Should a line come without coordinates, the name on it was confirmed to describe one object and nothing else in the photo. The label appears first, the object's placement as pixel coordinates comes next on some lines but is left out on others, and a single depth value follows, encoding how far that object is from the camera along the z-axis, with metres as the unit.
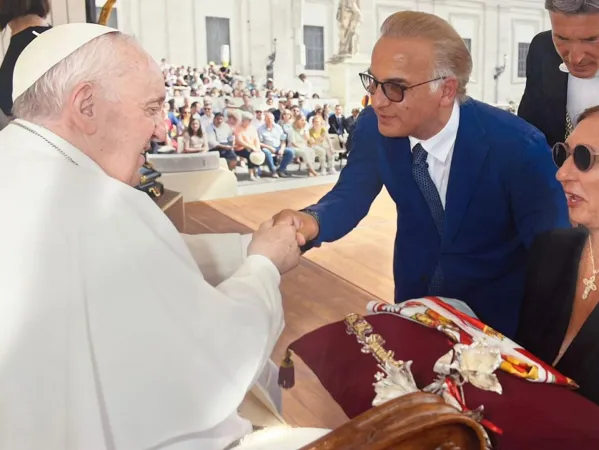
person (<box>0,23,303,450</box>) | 0.92
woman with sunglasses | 1.25
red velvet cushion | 1.07
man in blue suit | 1.62
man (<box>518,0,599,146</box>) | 1.49
